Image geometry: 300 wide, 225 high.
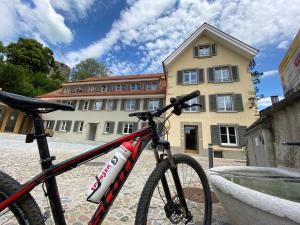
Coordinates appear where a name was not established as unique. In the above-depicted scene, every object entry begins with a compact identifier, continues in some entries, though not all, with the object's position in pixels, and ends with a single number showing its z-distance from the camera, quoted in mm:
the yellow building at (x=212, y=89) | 12891
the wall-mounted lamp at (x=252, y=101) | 12812
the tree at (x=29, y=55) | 31656
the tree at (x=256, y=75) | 21584
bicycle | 946
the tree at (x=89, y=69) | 34500
